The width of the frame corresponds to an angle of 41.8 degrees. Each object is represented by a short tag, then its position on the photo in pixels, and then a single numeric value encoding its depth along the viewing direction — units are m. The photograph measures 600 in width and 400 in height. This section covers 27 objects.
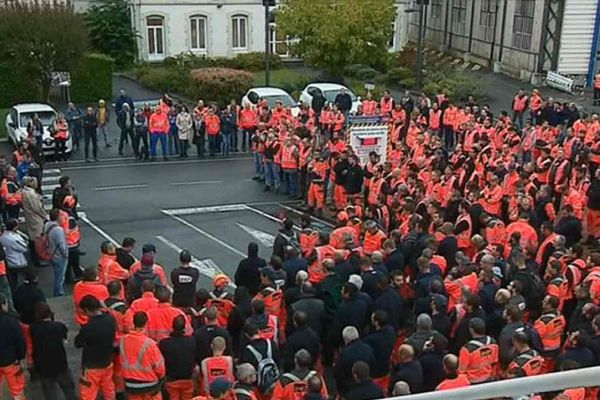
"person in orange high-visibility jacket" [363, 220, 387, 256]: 12.62
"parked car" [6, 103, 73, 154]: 23.98
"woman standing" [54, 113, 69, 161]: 23.66
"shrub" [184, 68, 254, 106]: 33.94
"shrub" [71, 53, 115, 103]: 35.03
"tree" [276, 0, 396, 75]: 35.78
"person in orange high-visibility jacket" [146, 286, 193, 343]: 8.77
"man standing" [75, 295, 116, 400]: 8.52
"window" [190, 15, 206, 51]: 44.06
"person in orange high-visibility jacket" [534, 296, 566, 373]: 9.00
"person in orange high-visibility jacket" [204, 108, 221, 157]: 24.78
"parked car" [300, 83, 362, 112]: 29.59
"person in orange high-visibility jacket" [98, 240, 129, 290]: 10.72
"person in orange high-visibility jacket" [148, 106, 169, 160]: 24.22
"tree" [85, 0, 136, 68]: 40.91
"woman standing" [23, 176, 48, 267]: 14.60
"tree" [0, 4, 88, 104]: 29.59
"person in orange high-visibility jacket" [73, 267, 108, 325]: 9.52
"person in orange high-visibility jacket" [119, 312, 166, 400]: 8.17
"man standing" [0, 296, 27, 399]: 8.61
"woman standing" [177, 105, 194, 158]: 24.44
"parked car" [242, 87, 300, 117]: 28.69
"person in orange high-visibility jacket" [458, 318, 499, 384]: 8.12
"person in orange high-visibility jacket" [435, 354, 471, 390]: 7.36
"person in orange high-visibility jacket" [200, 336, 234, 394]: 7.92
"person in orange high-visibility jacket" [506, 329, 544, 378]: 7.87
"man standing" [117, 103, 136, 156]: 24.61
